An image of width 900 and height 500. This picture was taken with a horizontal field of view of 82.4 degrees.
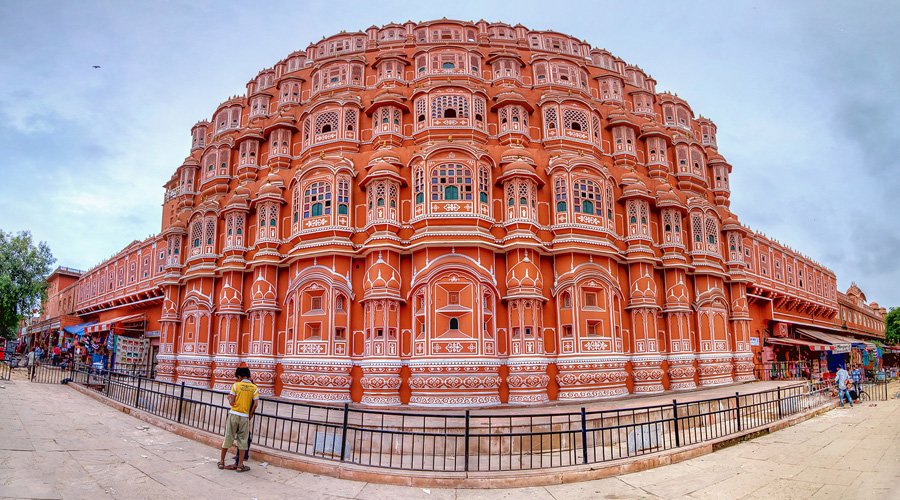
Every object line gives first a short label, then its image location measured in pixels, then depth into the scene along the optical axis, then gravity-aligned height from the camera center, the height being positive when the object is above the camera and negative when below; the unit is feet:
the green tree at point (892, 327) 186.91 +3.62
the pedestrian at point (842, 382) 67.56 -5.86
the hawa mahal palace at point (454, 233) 64.85 +15.18
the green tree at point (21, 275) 126.31 +15.98
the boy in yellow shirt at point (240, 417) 31.94 -4.83
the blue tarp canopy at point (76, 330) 126.82 +2.15
